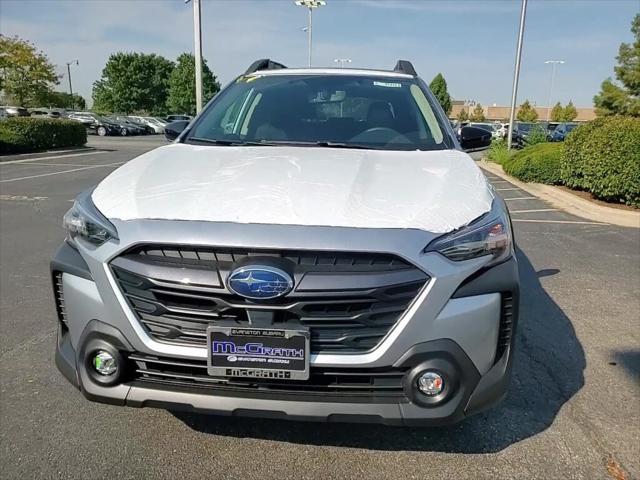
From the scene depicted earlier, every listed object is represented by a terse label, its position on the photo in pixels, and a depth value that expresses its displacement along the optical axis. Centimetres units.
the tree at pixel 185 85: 6038
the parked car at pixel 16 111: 3243
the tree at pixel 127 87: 6612
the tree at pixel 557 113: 7406
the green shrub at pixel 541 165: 1318
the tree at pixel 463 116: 7498
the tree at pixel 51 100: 4163
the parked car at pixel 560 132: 2759
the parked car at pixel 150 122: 4375
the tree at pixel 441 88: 4898
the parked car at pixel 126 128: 3875
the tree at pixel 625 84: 3375
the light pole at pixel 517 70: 1927
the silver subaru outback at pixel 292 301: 197
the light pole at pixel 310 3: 3600
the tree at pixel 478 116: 7764
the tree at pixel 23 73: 3800
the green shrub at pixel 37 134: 1967
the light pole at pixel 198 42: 1681
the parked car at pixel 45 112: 3832
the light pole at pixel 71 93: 6294
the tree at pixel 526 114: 7125
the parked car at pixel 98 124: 3797
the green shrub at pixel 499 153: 1877
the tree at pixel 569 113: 7269
